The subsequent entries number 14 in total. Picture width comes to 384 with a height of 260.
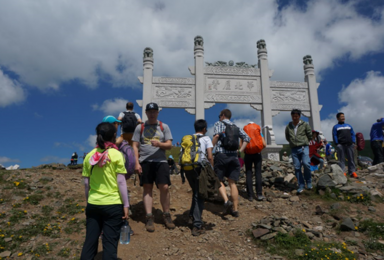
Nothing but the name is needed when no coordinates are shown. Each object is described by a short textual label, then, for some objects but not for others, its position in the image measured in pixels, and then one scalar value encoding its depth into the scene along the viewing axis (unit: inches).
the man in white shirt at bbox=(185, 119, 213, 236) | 152.0
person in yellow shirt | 92.0
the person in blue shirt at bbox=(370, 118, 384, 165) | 301.6
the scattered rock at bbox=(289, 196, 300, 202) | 215.8
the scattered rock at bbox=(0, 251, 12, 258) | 136.8
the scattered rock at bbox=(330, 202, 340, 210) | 188.4
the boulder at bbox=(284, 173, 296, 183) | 260.6
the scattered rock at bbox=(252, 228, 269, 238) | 145.7
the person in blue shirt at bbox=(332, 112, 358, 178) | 265.1
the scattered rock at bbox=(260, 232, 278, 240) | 142.6
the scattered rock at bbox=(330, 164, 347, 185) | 232.6
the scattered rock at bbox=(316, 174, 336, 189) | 222.1
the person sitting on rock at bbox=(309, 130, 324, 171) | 293.9
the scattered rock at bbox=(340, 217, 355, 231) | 156.4
